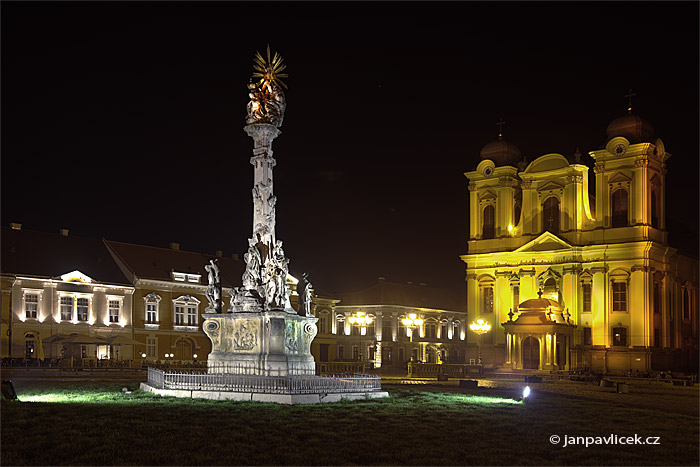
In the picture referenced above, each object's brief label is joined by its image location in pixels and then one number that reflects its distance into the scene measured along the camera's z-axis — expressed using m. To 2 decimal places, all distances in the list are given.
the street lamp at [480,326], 53.78
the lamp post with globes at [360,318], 55.38
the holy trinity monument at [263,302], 28.59
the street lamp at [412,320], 52.09
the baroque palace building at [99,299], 55.59
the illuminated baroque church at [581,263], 58.03
